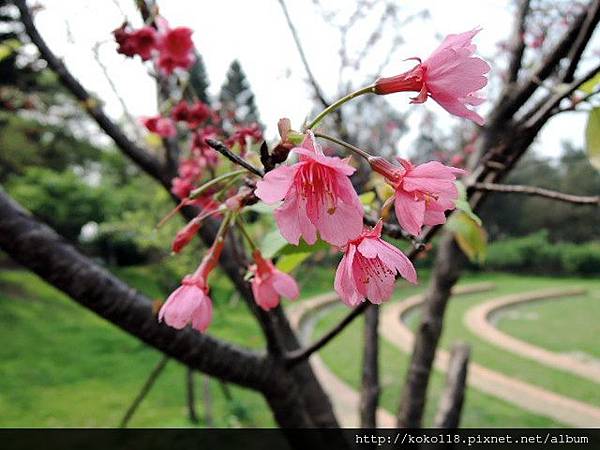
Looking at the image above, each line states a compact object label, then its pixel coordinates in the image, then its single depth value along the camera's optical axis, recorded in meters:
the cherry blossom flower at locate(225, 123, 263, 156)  0.21
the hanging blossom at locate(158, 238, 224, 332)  0.17
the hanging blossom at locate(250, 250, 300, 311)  0.18
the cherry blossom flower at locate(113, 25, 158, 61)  0.29
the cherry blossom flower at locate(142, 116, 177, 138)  0.34
